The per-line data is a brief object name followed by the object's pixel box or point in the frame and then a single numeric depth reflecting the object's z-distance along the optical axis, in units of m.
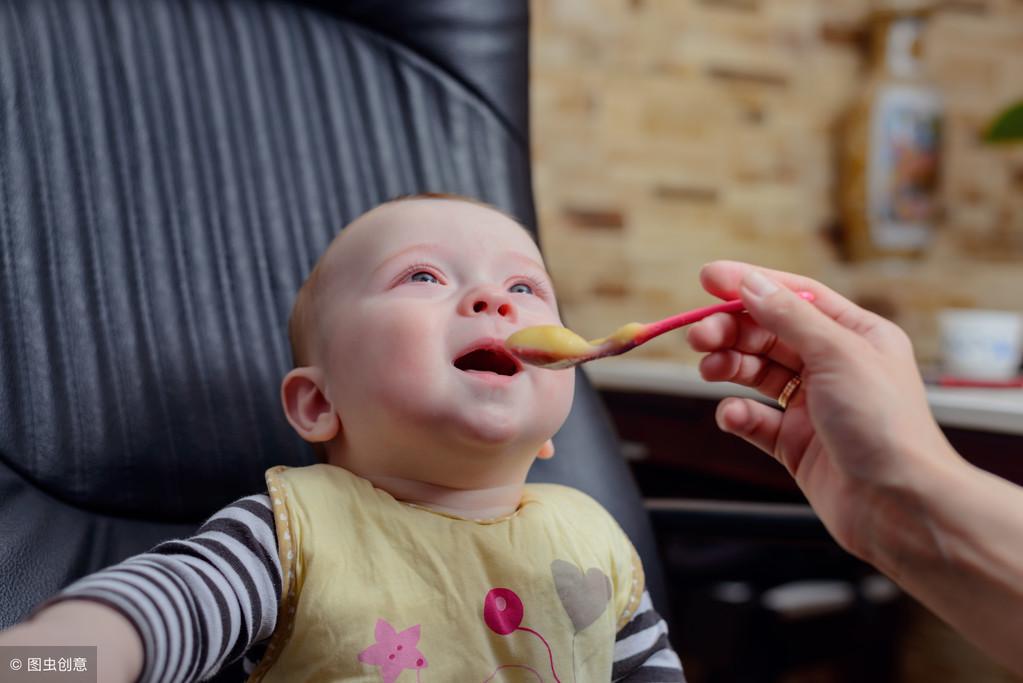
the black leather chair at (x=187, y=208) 0.82
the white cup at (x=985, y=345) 1.26
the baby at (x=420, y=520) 0.64
